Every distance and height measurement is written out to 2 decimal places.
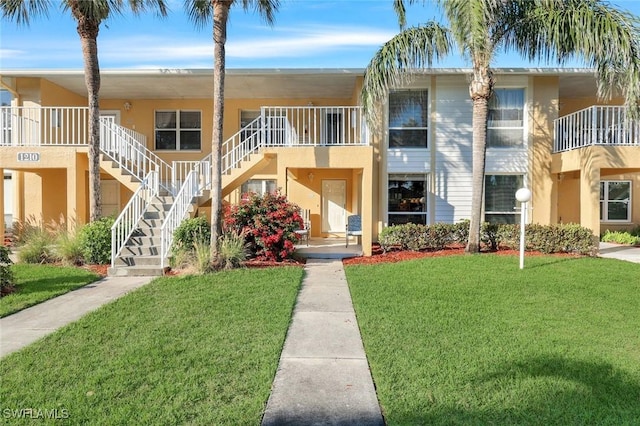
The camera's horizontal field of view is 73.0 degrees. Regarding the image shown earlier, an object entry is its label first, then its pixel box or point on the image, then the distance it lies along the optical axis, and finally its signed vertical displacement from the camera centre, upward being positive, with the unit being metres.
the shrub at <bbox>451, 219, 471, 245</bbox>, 12.05 -0.69
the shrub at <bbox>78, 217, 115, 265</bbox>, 10.30 -0.93
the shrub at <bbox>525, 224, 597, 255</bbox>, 11.08 -0.80
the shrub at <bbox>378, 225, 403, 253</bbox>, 11.89 -0.86
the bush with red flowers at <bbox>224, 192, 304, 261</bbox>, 10.48 -0.45
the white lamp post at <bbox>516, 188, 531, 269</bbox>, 9.02 +0.16
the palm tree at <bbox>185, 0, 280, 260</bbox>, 9.38 +2.19
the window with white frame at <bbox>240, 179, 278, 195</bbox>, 16.08 +0.78
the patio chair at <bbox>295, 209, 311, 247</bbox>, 11.57 -0.62
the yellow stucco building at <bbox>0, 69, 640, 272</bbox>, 11.88 +1.88
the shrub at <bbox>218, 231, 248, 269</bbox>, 9.42 -1.03
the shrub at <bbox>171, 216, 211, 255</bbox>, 9.76 -0.68
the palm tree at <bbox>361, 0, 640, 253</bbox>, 9.27 +3.77
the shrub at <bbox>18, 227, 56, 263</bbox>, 10.51 -1.12
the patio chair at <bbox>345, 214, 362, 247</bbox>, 13.06 -0.54
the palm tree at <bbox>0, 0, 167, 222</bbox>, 10.75 +4.54
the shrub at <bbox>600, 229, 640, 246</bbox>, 14.23 -1.00
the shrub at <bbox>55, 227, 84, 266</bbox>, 10.26 -1.08
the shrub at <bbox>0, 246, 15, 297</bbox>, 7.44 -1.27
